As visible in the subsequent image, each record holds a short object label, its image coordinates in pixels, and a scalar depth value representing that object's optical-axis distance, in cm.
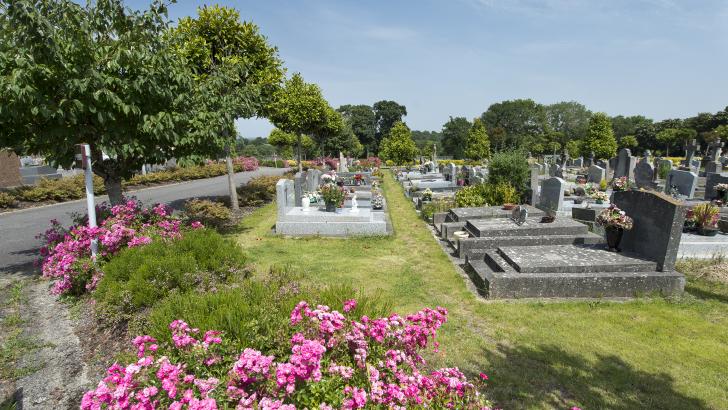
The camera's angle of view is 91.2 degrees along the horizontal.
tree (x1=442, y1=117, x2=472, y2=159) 7294
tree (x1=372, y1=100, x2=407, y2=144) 8581
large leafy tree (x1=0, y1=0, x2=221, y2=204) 573
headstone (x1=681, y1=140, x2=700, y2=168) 2403
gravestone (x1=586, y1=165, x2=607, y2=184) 1955
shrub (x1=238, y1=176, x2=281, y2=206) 1624
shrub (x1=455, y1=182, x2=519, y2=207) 1230
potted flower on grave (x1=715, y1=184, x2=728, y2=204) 1198
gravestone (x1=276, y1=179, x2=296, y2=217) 1042
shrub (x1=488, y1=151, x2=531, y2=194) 1297
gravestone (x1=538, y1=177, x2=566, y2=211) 1140
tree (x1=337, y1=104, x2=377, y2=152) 7619
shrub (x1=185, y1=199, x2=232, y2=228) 1081
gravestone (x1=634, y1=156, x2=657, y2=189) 1552
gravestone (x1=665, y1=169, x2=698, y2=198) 1340
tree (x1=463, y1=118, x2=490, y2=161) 4684
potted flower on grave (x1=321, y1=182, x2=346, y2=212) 1105
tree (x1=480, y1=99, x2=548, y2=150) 8150
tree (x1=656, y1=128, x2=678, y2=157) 5759
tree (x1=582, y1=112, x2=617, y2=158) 3541
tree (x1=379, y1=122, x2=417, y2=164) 3698
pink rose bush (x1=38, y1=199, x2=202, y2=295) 568
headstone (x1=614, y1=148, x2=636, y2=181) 1905
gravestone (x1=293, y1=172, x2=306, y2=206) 1330
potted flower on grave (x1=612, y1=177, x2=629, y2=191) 1386
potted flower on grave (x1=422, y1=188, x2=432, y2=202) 1462
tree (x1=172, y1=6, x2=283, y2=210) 1138
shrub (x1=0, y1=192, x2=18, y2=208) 1484
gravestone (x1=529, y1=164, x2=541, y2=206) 1266
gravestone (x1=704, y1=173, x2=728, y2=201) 1311
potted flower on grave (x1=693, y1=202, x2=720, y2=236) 848
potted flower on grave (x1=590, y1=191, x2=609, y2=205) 1216
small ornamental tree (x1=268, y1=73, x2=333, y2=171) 2069
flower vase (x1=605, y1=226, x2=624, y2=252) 707
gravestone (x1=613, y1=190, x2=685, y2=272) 609
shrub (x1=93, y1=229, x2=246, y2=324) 444
